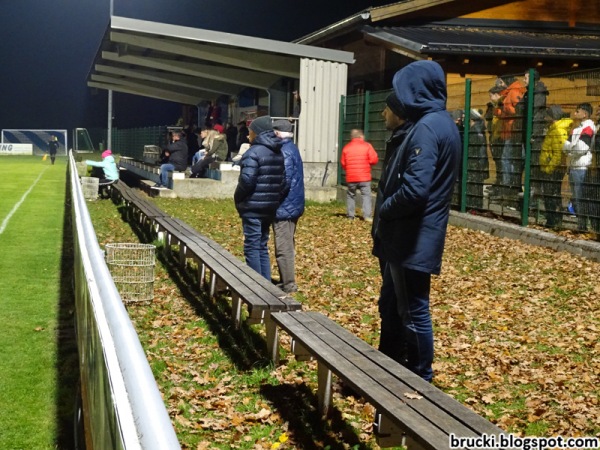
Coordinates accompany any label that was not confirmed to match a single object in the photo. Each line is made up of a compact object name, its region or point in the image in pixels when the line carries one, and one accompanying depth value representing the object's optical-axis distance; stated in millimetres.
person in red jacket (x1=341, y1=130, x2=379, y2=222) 17219
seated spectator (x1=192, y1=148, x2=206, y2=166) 24344
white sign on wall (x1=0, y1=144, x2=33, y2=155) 54197
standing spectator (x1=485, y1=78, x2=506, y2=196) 14945
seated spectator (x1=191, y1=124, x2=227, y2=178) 23291
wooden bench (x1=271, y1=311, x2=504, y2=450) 4074
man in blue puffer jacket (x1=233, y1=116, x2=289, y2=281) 8773
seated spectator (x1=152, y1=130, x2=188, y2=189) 22766
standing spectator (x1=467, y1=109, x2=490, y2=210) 15664
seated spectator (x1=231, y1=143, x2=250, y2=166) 22042
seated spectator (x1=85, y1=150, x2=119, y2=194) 22328
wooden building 20016
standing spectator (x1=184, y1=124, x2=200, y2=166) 30062
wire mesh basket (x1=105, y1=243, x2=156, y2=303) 9266
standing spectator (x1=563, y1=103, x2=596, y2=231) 12531
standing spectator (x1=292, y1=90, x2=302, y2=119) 24011
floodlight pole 40600
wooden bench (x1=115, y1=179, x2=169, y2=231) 14077
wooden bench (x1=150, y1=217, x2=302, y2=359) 6699
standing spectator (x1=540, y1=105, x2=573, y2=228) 13234
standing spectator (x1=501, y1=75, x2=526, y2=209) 14516
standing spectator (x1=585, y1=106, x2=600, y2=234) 12352
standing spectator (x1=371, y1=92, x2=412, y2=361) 5547
